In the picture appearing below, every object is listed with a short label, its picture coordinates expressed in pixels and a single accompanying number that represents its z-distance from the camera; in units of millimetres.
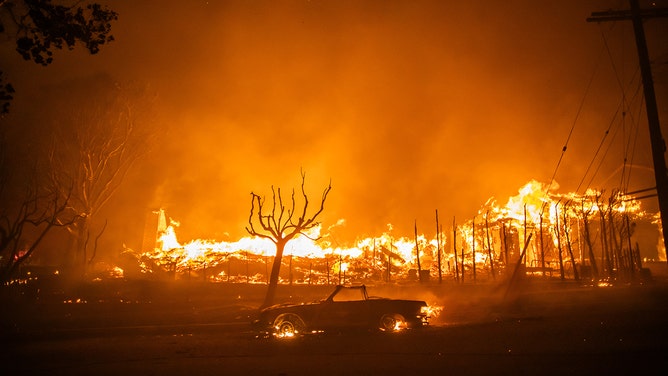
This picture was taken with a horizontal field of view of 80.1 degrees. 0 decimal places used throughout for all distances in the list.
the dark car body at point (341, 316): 13203
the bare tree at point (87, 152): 28062
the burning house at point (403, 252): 33312
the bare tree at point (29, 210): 29456
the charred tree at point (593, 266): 28816
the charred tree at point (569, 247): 27625
